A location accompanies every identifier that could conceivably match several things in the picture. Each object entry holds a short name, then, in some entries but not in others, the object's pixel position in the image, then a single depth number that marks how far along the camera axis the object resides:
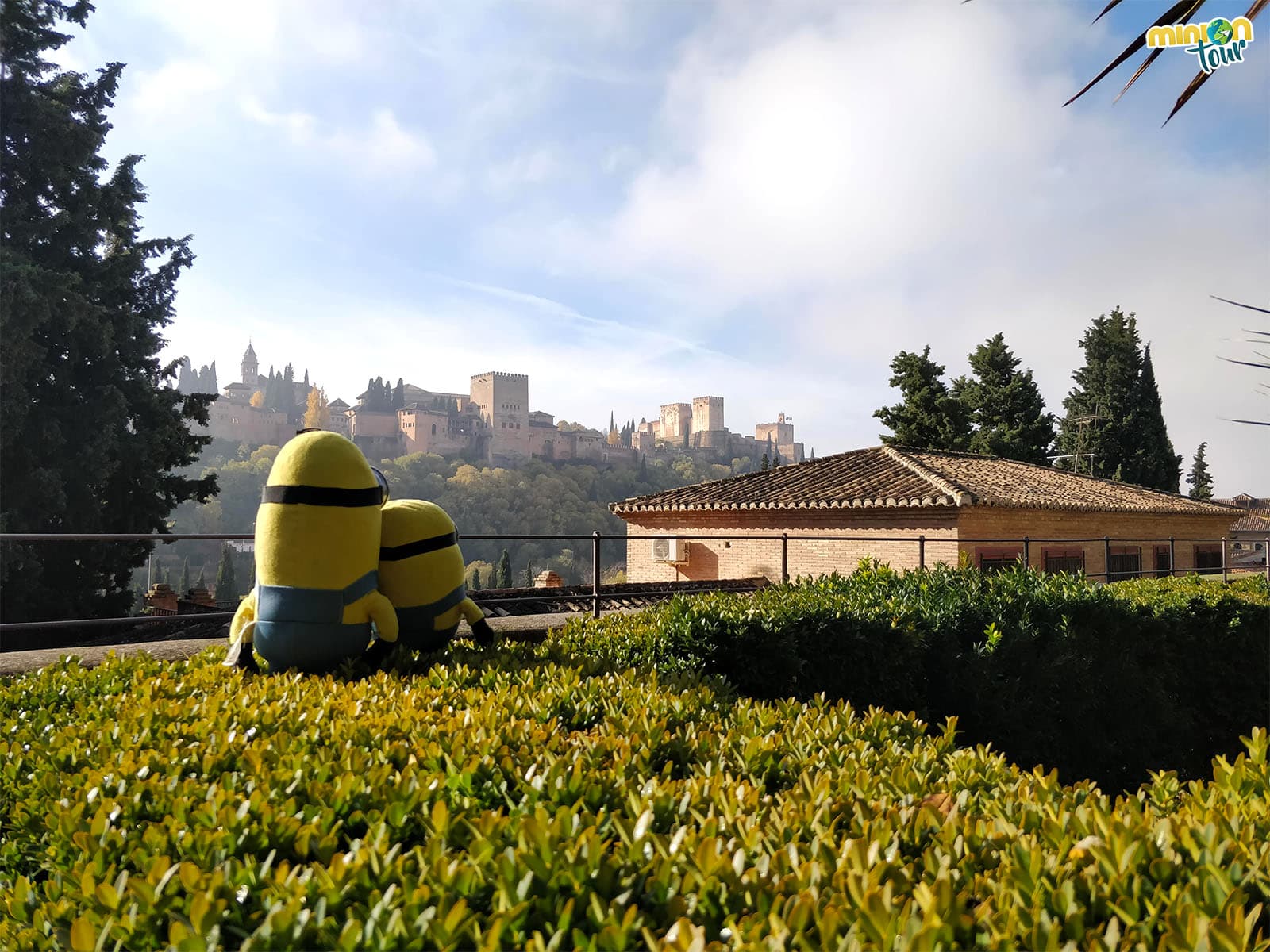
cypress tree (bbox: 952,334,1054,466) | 35.19
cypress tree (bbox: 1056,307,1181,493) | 35.38
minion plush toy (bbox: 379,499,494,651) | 3.85
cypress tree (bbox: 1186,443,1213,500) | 48.22
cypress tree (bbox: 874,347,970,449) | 33.91
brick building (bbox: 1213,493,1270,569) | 40.28
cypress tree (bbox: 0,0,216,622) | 18.27
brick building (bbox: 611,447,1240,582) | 16.08
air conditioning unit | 20.33
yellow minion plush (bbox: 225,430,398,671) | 3.45
